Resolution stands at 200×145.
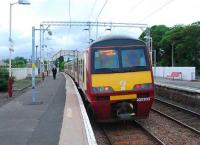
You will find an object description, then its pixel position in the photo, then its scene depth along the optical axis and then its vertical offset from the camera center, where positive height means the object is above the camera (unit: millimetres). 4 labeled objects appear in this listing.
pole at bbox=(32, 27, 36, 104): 8840 +94
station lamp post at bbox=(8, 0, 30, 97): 10390 +1078
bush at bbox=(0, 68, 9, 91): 12515 -599
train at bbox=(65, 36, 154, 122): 6099 -264
